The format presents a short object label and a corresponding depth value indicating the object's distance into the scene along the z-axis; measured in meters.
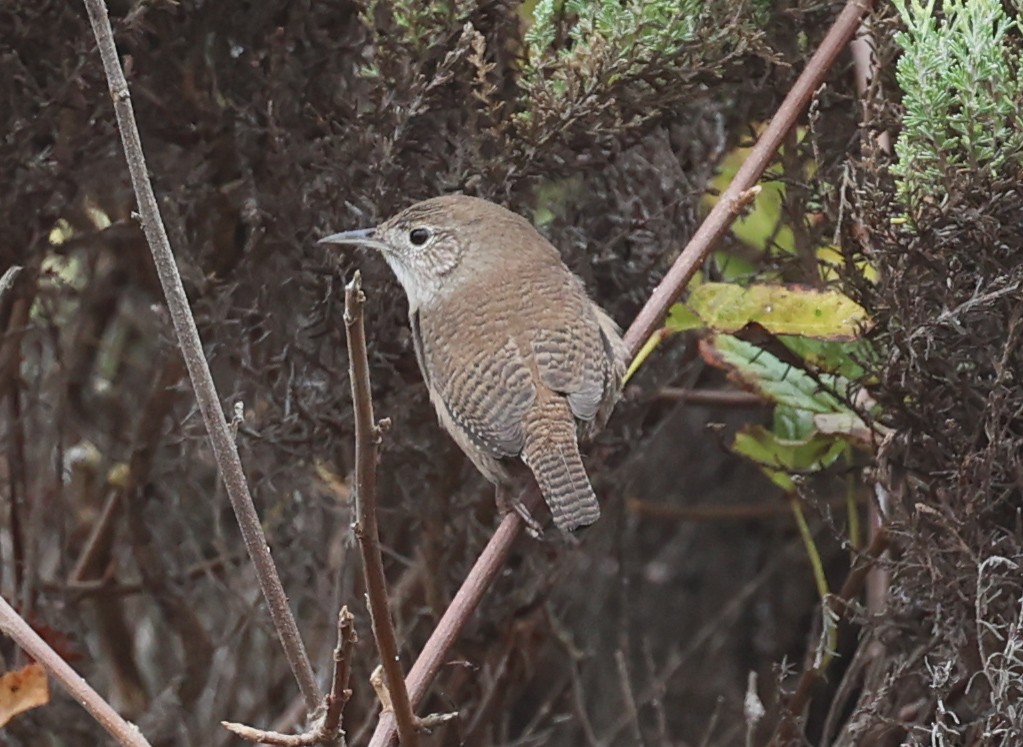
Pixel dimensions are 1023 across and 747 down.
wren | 4.80
